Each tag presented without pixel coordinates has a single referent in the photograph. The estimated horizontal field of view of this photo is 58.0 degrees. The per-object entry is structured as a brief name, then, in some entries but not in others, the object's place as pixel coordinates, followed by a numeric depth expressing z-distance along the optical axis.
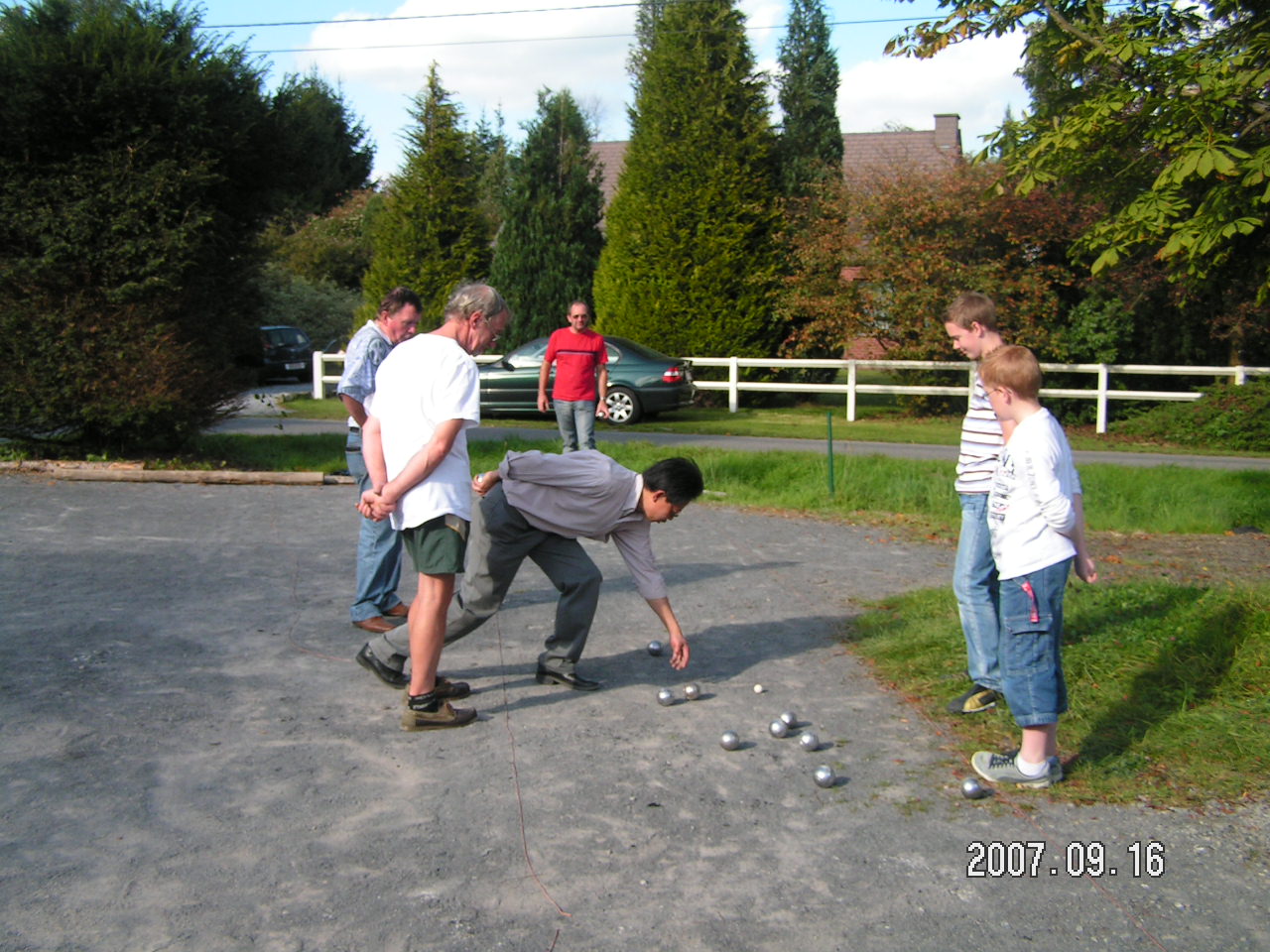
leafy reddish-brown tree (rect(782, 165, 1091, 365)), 20.45
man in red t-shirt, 11.34
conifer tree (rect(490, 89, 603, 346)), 26.09
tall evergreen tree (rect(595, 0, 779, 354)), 23.08
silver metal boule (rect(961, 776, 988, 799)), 4.34
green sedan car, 19.20
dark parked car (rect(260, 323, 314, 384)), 30.02
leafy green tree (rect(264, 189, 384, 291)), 37.41
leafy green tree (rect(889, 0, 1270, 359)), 6.42
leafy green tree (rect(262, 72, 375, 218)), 12.57
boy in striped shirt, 5.10
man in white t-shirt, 4.75
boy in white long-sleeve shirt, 4.28
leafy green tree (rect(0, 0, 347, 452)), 10.95
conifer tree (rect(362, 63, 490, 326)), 23.98
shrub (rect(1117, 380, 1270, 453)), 18.08
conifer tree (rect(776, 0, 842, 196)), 27.98
